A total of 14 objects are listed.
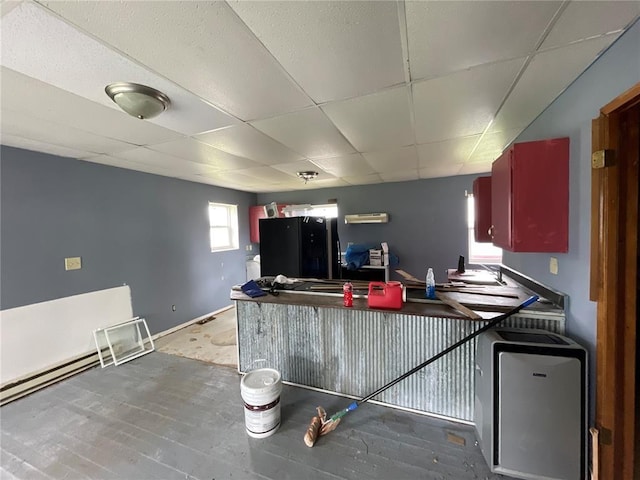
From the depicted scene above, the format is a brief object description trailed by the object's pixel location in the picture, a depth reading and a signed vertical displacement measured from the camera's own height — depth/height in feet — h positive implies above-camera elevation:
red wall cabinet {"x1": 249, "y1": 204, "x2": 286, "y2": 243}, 19.33 +1.31
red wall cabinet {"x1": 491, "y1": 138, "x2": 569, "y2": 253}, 5.53 +0.77
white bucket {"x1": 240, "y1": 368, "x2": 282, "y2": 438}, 6.05 -4.09
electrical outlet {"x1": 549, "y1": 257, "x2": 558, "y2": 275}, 6.11 -0.86
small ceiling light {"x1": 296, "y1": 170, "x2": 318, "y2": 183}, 13.04 +3.16
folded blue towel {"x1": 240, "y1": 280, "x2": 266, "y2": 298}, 8.00 -1.72
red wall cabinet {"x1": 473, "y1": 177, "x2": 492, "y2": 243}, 8.92 +0.85
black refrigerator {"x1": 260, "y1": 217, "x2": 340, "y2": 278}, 9.46 -0.46
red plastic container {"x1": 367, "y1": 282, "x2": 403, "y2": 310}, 6.31 -1.60
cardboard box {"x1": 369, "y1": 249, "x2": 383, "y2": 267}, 15.61 -1.52
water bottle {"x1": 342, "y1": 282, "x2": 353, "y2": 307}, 6.72 -1.67
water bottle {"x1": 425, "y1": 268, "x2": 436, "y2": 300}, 6.99 -1.54
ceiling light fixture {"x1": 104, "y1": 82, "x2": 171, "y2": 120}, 5.10 +2.90
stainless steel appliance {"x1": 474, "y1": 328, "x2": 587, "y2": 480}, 4.61 -3.30
